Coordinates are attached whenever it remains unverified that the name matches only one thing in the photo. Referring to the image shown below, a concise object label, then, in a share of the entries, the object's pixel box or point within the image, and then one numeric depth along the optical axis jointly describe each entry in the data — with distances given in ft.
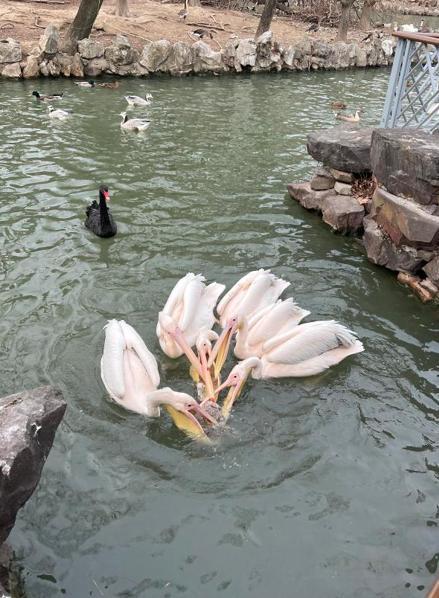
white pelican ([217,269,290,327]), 18.21
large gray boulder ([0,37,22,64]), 47.44
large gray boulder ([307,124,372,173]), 24.97
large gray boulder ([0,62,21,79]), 47.39
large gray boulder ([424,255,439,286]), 20.03
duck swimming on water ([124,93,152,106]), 42.16
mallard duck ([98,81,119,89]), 47.80
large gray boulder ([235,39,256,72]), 58.52
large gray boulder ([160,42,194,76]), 54.54
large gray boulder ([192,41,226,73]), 56.13
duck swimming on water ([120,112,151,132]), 36.58
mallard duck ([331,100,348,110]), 46.44
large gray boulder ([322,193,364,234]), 24.32
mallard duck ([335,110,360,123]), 42.60
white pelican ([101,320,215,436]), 13.52
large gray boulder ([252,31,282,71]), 60.39
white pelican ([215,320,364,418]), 15.94
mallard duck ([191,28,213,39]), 62.44
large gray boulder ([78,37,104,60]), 51.18
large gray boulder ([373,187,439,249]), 20.02
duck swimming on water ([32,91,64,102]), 42.00
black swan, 23.21
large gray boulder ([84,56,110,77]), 51.39
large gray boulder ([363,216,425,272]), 21.02
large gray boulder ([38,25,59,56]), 48.72
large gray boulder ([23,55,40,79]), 48.11
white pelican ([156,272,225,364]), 16.55
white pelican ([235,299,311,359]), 16.84
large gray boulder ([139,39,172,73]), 53.52
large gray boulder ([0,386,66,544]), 8.52
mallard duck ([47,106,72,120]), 37.88
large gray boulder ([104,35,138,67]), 52.24
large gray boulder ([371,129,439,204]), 19.85
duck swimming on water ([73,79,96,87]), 47.26
